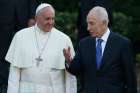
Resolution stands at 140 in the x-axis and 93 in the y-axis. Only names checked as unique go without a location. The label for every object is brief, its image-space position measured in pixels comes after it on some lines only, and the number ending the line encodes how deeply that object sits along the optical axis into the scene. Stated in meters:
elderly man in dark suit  10.27
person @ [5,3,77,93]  10.88
